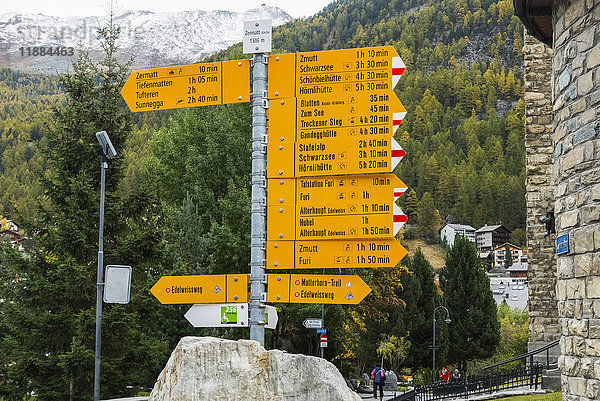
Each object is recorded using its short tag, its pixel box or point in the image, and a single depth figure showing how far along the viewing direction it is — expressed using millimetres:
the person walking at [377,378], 26550
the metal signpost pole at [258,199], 8570
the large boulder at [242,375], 7338
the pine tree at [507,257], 146825
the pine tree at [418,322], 42750
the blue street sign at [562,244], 7195
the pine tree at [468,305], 46022
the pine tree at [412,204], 149500
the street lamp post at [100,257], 10673
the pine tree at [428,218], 145625
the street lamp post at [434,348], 38062
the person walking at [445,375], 33584
